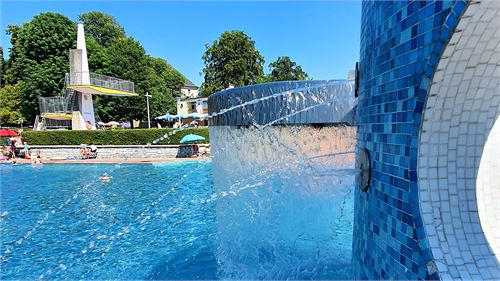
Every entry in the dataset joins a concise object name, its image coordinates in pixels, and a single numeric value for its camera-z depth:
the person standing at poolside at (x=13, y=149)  24.82
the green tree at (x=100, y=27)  48.66
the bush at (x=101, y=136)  25.88
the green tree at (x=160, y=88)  41.72
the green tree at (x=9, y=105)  40.69
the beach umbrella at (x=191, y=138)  23.08
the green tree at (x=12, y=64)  40.44
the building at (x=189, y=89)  73.81
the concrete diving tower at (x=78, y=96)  29.34
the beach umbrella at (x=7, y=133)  28.44
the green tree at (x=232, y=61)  45.06
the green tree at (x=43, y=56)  33.56
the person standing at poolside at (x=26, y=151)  25.03
